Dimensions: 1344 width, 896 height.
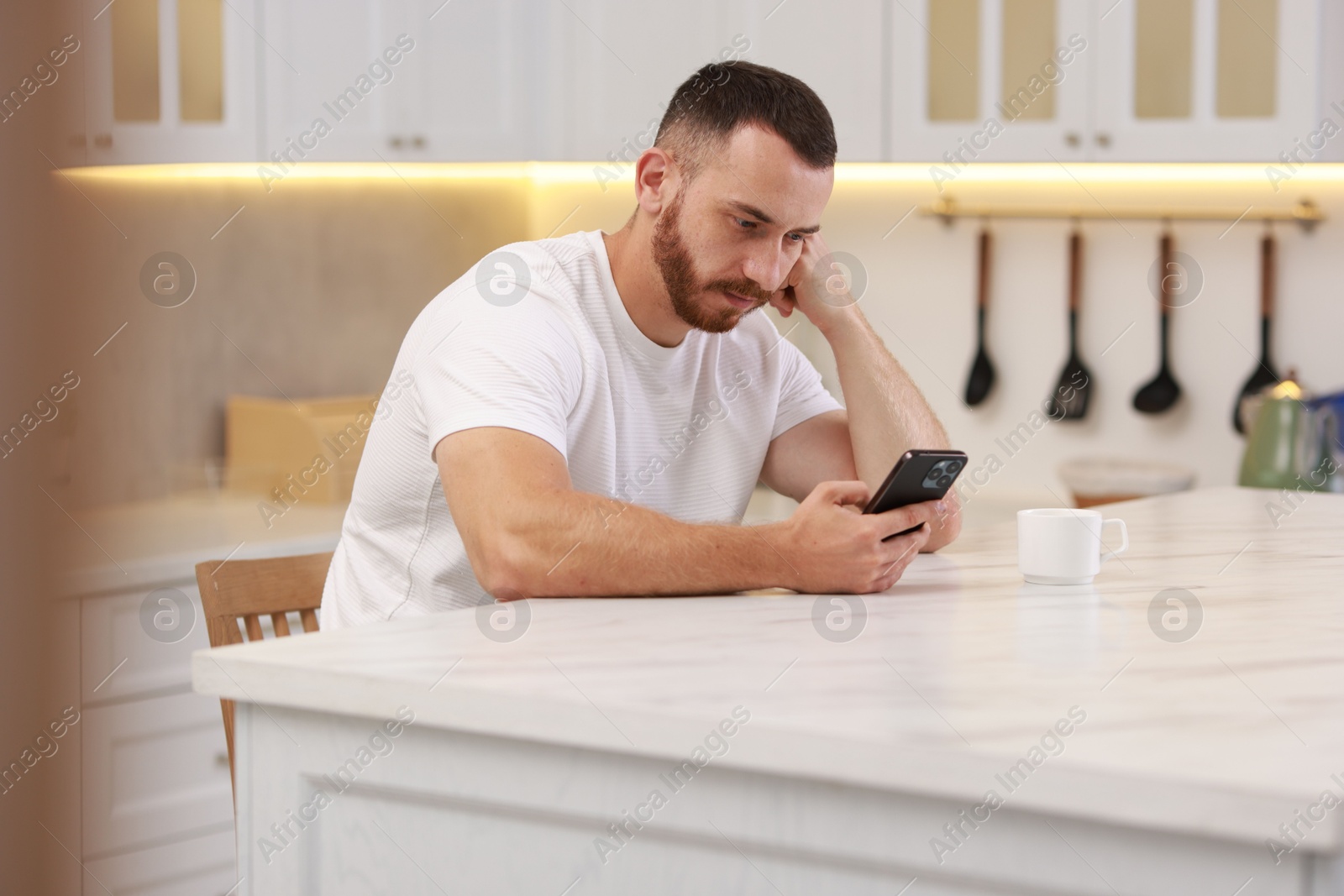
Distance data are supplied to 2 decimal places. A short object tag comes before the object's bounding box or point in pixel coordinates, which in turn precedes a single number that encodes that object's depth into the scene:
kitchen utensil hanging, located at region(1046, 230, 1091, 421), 3.08
